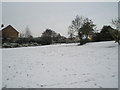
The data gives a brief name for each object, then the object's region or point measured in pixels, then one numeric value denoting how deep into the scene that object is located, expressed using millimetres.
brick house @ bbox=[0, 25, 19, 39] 28091
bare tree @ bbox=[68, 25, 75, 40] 22383
